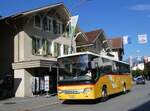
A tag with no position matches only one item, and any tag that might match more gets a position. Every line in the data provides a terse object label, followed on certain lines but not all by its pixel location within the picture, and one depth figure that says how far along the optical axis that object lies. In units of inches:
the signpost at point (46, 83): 501.8
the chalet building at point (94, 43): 798.5
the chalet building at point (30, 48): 534.9
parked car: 1071.3
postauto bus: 354.1
